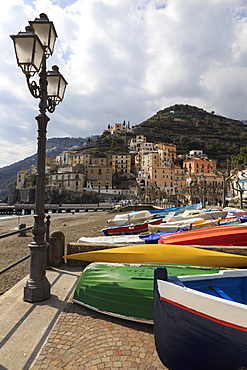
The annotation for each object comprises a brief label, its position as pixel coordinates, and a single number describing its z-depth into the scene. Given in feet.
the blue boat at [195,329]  6.90
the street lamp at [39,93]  13.63
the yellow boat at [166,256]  15.98
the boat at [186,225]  39.22
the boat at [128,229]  45.75
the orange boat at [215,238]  24.91
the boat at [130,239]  27.66
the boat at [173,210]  72.56
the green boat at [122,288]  11.80
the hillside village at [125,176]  271.28
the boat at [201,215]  48.67
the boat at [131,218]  54.80
